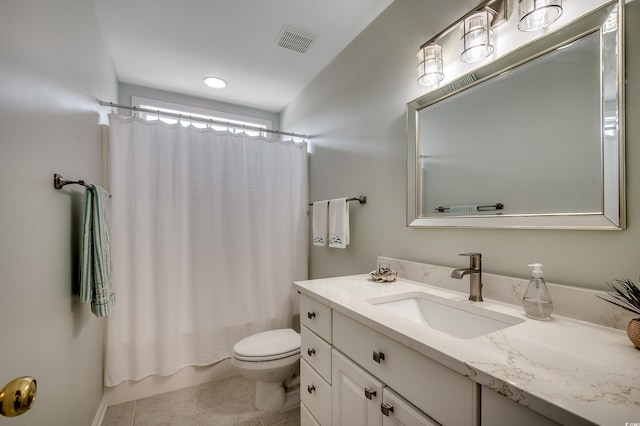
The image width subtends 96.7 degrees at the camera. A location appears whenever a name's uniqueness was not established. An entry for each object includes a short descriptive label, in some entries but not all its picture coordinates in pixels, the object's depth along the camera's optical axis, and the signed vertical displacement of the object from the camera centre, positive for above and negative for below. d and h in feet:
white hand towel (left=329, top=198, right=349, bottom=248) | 6.27 -0.26
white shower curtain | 6.39 -0.72
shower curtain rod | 6.31 +2.36
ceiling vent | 6.24 +3.94
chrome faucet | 3.58 -0.83
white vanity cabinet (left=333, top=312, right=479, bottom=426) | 2.07 -1.44
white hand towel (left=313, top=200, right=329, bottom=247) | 6.95 -0.28
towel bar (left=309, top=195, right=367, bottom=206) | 6.09 +0.27
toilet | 5.60 -3.04
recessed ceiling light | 8.21 +3.83
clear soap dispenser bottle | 2.84 -0.89
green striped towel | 4.10 -0.68
